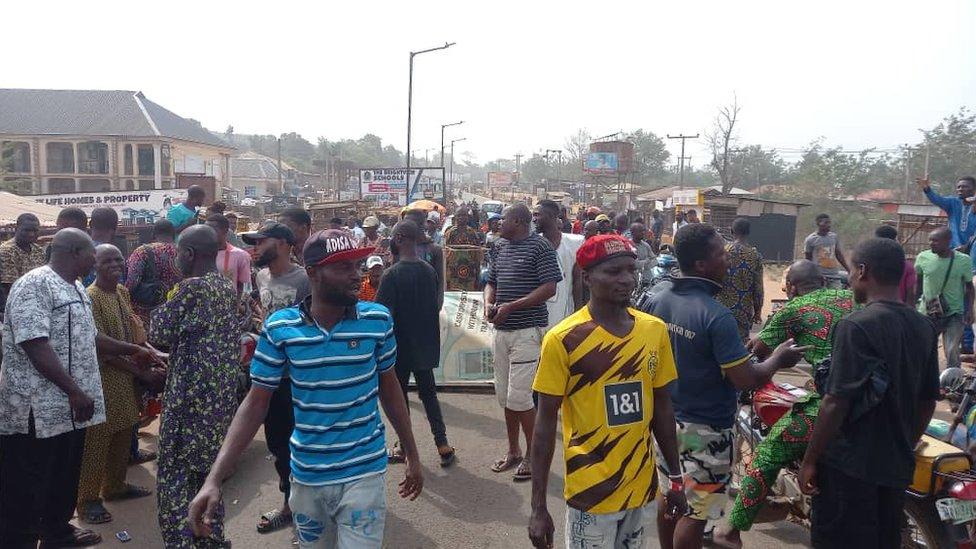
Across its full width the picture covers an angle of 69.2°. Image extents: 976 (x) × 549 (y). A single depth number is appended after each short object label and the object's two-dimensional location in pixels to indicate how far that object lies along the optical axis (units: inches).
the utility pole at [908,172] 1380.5
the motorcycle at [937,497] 132.6
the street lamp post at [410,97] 863.9
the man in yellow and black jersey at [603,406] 106.0
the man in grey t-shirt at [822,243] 397.4
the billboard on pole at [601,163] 1972.2
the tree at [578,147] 3499.0
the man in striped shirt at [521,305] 202.1
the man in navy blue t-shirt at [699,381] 129.7
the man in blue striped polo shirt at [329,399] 105.9
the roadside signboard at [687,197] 982.7
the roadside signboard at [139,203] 788.6
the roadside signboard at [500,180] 3347.4
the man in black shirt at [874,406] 114.1
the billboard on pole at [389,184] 1155.9
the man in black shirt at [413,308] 209.3
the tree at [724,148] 1499.4
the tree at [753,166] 2266.2
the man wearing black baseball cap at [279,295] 169.9
